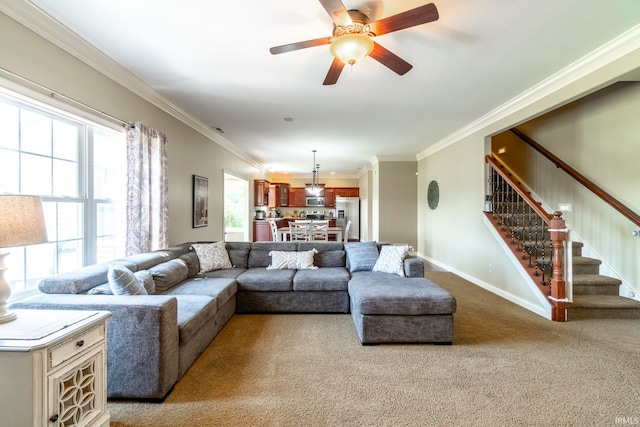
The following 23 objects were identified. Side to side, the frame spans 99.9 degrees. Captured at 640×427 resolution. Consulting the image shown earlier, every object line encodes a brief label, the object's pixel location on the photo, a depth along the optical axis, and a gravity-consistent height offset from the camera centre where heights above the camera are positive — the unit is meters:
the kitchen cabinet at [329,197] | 10.72 +0.69
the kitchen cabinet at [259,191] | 8.27 +0.72
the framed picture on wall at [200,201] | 4.40 +0.22
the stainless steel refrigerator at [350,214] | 10.37 +0.01
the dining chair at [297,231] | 5.75 -0.36
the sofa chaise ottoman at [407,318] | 2.48 -0.96
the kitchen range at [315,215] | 10.34 -0.03
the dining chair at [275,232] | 6.31 -0.42
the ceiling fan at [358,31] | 1.63 +1.21
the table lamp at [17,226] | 1.21 -0.06
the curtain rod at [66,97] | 1.83 +0.95
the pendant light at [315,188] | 8.21 +0.88
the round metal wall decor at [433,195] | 5.91 +0.45
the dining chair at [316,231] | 5.73 -0.36
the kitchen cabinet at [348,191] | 10.74 +0.93
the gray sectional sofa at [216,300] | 1.74 -0.78
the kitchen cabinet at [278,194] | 9.88 +0.74
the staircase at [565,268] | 3.05 -0.71
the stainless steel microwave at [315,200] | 10.63 +0.56
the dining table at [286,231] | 6.12 -0.39
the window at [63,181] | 1.96 +0.28
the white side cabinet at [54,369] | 1.17 -0.73
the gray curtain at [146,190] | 2.88 +0.27
